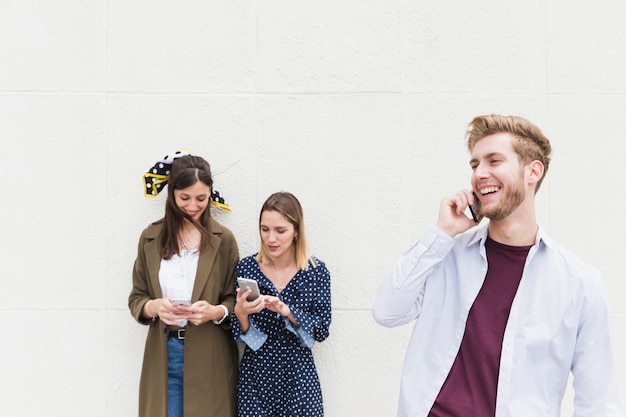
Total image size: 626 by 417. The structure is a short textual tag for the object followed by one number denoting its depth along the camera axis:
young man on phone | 2.68
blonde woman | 3.85
